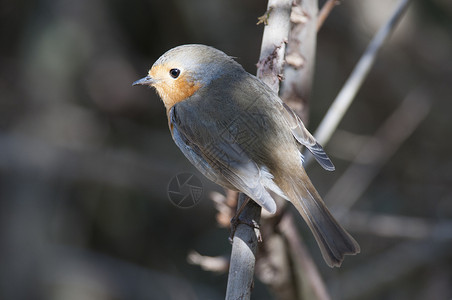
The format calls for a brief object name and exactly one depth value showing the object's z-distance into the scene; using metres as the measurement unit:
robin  5.38
